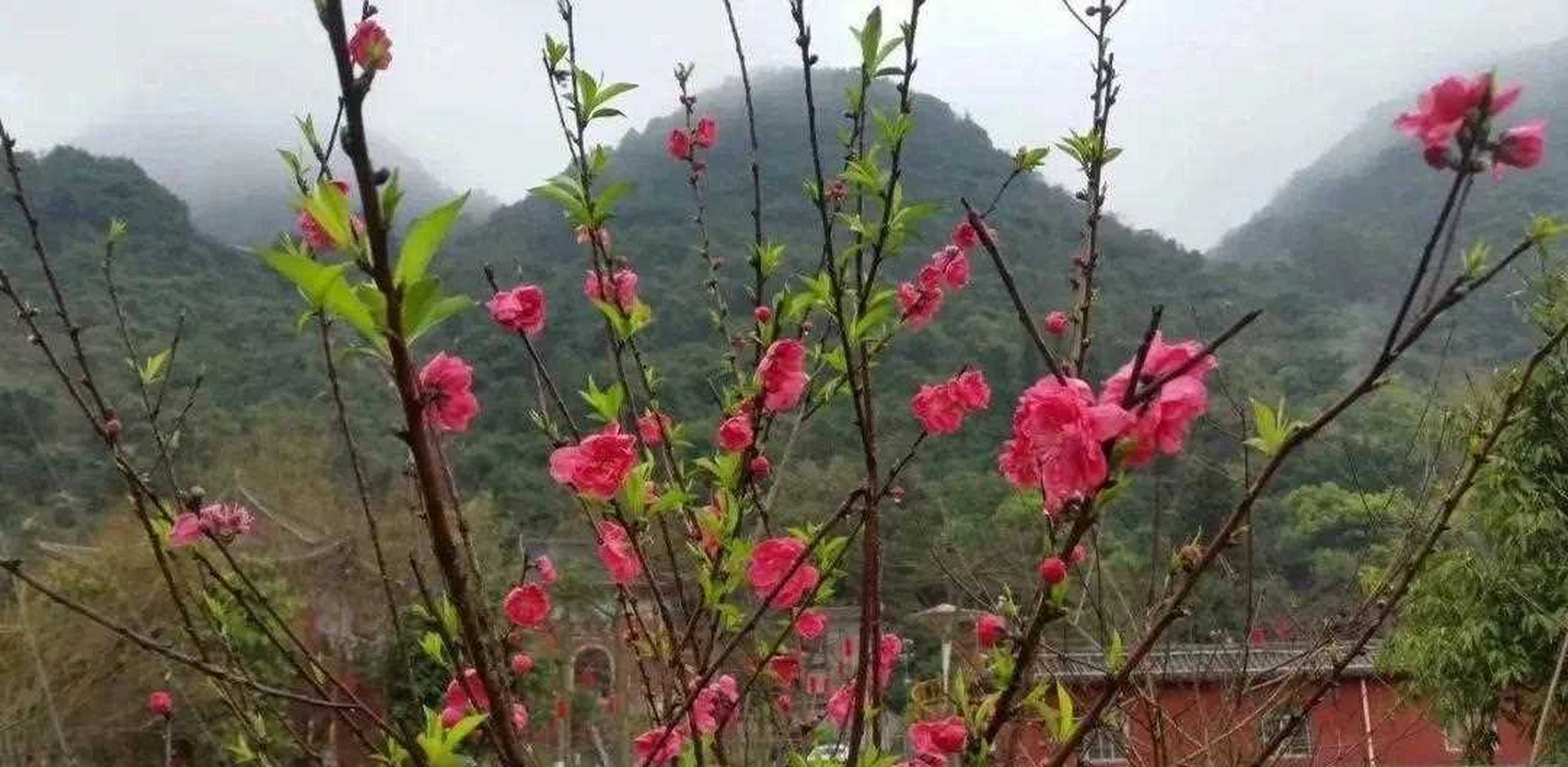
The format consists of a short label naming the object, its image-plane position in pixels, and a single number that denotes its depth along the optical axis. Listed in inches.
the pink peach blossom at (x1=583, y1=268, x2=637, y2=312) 31.0
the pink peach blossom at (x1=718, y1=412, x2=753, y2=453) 27.9
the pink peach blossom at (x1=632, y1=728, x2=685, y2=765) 21.3
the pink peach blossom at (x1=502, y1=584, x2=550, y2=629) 29.2
